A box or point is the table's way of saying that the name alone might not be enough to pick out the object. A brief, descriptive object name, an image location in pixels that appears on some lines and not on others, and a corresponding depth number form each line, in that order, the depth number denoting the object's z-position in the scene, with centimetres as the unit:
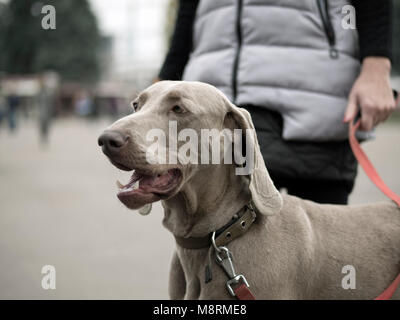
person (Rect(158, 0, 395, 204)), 267
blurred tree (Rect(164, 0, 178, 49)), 1494
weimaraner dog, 221
